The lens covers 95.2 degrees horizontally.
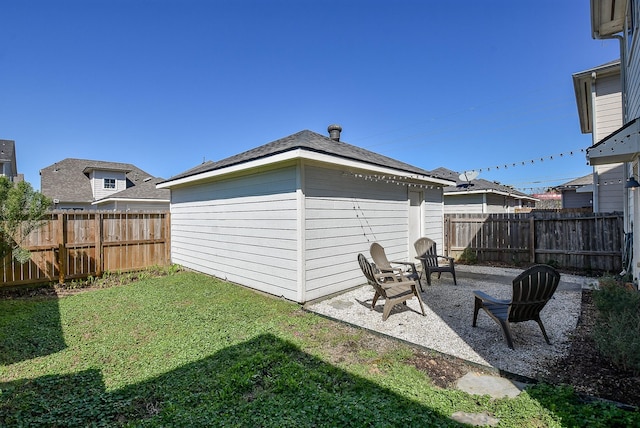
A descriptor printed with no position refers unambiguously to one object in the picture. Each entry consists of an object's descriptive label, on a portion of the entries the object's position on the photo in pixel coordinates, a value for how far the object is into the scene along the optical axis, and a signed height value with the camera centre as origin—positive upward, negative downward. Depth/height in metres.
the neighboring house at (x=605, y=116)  7.72 +2.62
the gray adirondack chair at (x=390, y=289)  4.36 -1.16
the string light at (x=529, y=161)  8.27 +1.79
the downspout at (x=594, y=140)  8.00 +2.01
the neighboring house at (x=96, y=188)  16.52 +1.87
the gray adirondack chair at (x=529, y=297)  3.34 -0.98
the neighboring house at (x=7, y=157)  15.70 +3.46
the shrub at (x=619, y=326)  2.69 -1.22
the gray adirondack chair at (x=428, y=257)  6.26 -0.99
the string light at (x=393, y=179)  6.39 +0.85
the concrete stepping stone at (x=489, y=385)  2.51 -1.54
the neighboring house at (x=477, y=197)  14.29 +0.86
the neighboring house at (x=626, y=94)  3.35 +2.00
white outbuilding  5.24 +0.04
